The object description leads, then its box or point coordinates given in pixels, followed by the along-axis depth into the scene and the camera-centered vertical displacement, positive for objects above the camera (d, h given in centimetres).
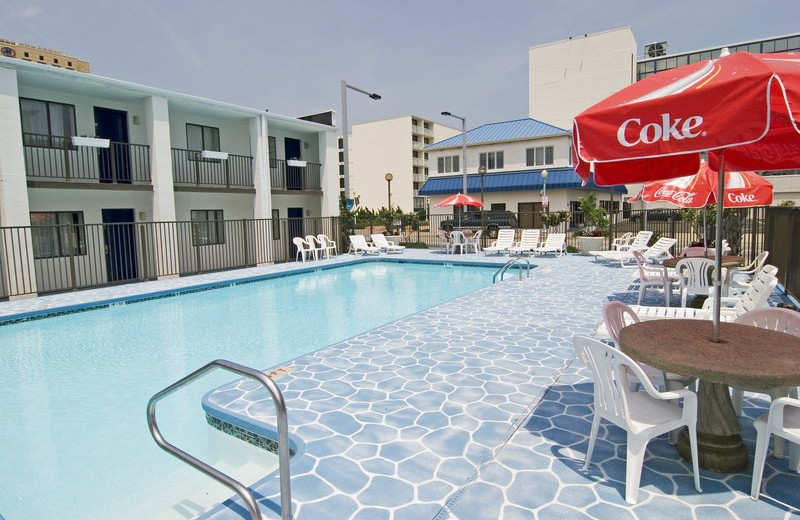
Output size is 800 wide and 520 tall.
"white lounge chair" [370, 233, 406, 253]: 2109 -112
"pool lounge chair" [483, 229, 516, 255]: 1875 -104
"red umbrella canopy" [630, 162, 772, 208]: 721 +30
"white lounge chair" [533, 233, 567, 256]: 1770 -110
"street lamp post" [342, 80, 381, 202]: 1911 +329
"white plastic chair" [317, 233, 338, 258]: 2016 -94
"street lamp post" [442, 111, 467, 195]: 2421 +446
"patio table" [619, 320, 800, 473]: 274 -90
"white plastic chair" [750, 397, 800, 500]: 279 -128
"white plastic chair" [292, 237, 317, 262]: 1878 -107
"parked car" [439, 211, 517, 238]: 2859 -39
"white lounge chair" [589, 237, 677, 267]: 1264 -107
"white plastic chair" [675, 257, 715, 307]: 739 -99
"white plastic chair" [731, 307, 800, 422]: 381 -91
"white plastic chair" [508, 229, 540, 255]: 1823 -103
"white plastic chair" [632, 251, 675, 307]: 825 -118
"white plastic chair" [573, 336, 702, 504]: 293 -126
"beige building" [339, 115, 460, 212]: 5900 +736
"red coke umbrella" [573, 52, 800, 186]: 246 +53
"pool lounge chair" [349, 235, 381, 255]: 2086 -112
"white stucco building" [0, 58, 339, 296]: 1233 +188
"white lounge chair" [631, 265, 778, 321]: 496 -112
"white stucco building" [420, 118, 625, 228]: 3391 +357
